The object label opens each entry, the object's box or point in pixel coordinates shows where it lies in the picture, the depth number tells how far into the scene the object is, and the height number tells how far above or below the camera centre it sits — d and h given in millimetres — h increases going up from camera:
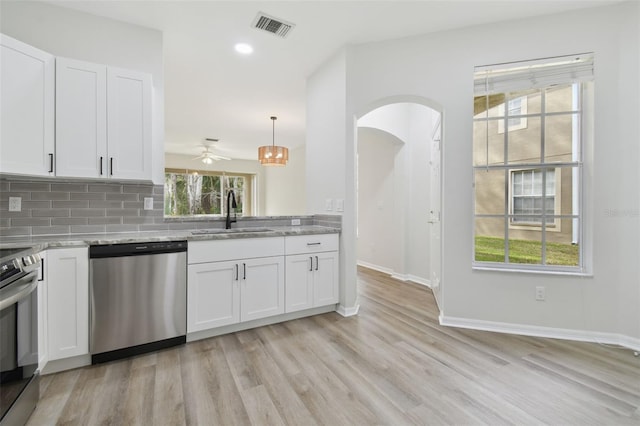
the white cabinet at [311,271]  2820 -621
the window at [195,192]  8133 +566
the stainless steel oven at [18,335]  1282 -632
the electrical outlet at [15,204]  2195 +45
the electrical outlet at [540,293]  2541 -725
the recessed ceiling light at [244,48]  3006 +1776
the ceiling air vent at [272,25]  2561 +1765
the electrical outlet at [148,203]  2646 +71
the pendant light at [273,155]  5164 +1037
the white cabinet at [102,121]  2133 +712
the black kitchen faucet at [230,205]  2961 +65
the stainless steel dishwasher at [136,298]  2051 -673
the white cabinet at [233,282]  2377 -635
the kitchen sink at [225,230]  2752 -200
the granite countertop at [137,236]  1946 -215
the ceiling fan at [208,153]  6812 +1413
